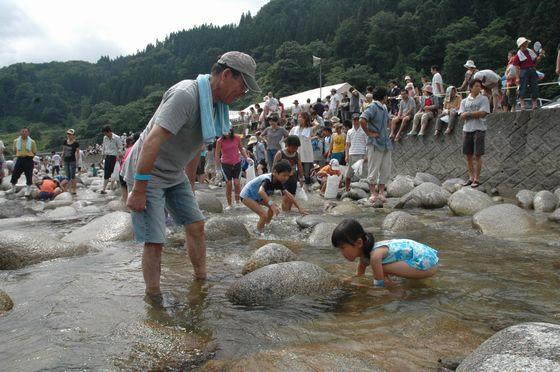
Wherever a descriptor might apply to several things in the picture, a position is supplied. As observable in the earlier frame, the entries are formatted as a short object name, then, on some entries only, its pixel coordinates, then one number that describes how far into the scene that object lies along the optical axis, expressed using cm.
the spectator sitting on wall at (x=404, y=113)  1279
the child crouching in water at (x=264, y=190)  660
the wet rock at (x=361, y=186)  1136
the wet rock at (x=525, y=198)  772
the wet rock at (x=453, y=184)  953
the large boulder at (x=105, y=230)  634
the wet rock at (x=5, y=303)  345
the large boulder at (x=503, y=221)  575
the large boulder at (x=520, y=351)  192
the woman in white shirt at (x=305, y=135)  1184
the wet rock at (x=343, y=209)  829
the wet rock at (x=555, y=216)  646
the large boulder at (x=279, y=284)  367
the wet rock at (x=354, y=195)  1037
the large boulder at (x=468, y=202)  734
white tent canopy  3086
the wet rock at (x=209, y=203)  903
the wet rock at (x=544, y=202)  733
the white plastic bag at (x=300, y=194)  841
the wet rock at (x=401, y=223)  639
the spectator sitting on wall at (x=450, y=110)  1125
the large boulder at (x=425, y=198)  845
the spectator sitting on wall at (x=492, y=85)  1021
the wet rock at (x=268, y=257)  448
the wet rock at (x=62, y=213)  959
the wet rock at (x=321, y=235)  590
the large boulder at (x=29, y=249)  495
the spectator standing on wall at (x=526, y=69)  979
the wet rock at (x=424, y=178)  1116
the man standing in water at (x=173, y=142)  317
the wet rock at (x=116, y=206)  1012
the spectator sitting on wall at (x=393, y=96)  1588
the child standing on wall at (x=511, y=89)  1106
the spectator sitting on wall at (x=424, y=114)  1223
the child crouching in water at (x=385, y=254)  388
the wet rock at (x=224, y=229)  638
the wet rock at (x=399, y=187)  1045
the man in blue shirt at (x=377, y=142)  834
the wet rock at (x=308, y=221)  668
